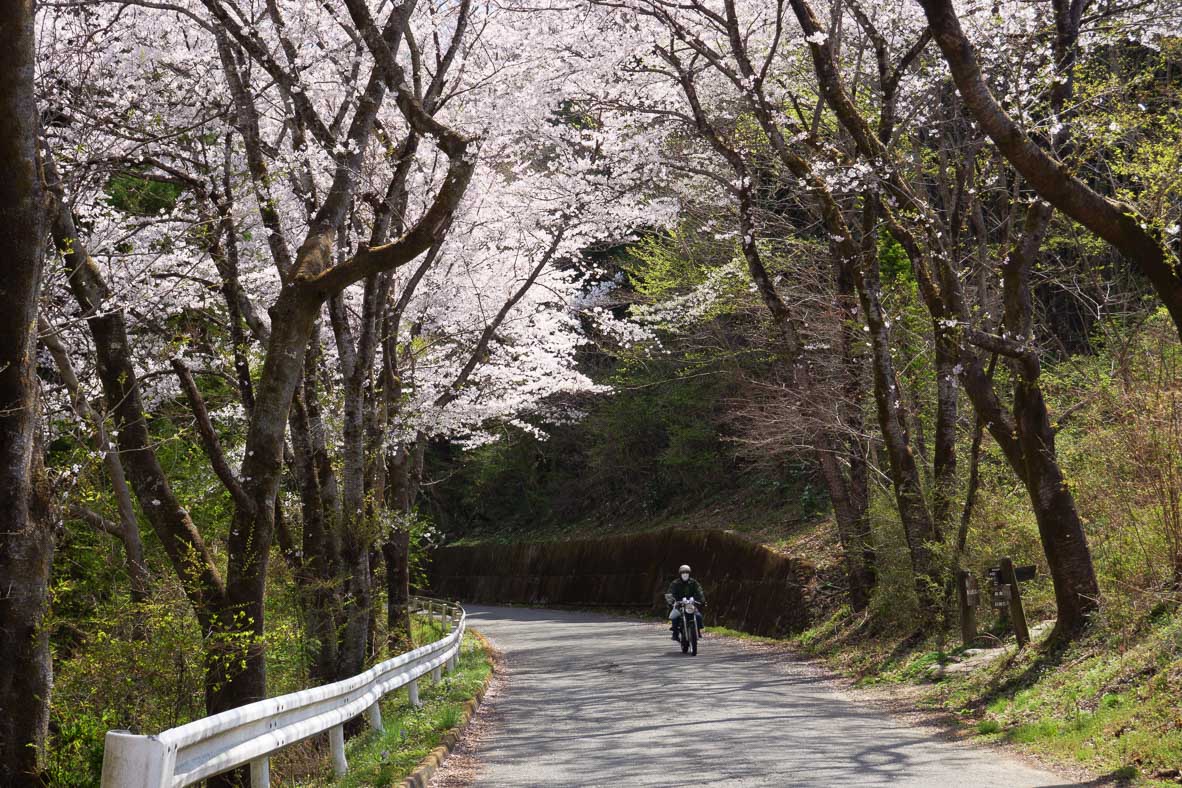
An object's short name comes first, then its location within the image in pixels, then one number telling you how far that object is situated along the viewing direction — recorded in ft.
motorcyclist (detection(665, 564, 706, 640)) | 65.16
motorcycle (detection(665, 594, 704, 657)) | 63.77
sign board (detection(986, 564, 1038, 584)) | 41.73
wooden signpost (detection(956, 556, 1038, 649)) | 41.01
